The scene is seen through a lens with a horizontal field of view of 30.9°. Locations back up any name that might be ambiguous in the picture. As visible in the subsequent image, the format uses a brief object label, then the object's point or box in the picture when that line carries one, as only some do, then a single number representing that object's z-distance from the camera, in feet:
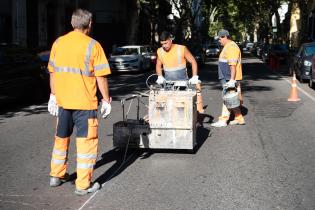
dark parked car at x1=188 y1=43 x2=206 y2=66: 113.29
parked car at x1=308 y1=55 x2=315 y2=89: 60.08
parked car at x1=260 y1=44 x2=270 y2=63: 141.33
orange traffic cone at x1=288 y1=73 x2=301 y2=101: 49.30
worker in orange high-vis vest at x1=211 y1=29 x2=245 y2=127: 32.24
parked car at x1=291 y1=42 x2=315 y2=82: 67.56
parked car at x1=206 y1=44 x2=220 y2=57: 203.31
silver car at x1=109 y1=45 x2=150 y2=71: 90.58
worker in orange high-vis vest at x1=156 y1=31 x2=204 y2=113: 28.48
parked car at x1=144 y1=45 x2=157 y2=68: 101.70
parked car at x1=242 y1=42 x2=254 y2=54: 278.46
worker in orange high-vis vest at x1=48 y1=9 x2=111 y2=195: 18.78
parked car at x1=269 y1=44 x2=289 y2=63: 128.90
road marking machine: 25.29
